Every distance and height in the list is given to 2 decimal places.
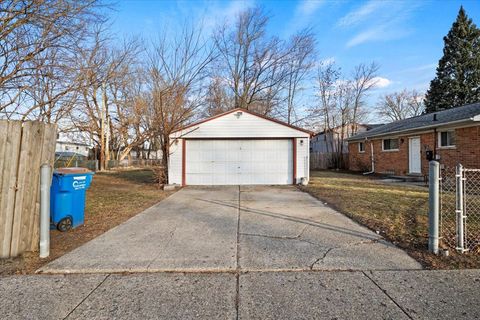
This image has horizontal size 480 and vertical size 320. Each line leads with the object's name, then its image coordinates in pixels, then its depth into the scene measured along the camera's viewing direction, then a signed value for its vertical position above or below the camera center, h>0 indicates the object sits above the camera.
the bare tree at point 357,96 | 27.80 +7.60
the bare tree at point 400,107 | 39.25 +9.18
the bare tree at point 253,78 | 23.78 +8.37
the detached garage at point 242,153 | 11.54 +0.52
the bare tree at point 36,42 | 5.41 +2.91
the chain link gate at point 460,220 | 3.62 -1.15
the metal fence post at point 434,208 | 3.59 -0.63
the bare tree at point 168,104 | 11.05 +2.72
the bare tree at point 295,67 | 24.28 +9.69
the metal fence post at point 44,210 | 3.50 -0.66
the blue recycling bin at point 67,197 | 4.59 -0.64
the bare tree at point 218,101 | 23.66 +6.25
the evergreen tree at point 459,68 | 25.45 +10.07
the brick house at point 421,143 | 10.30 +1.12
